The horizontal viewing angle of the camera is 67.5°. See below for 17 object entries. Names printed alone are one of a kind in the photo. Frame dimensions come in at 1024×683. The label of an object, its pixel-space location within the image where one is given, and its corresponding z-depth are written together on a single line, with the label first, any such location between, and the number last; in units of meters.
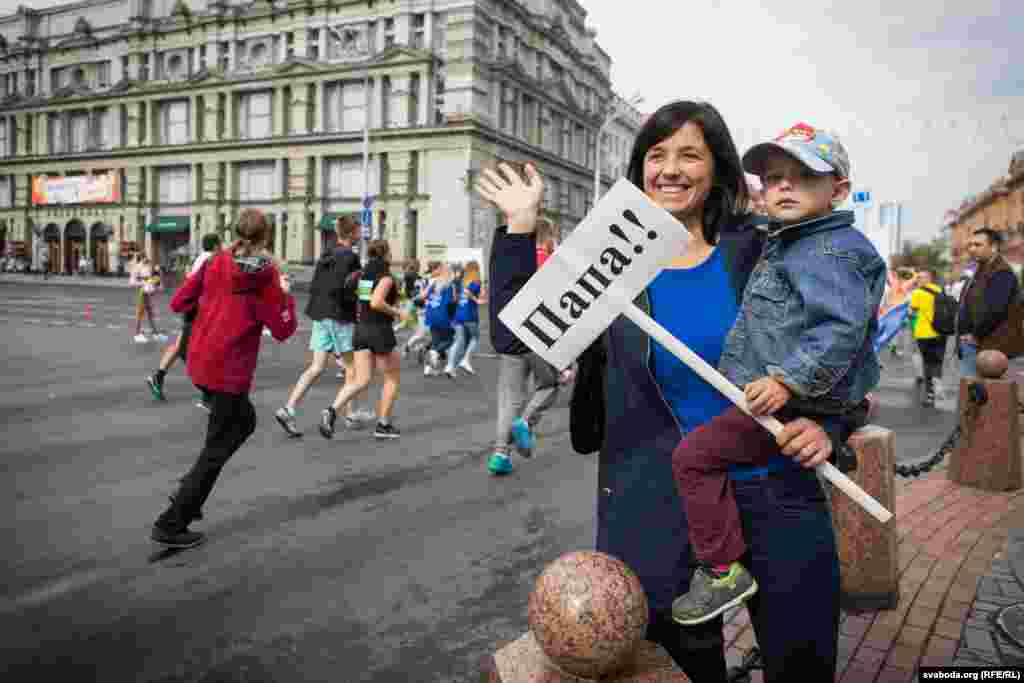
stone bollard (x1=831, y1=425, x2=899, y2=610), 3.85
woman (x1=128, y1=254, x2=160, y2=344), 15.60
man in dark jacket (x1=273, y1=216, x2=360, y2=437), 8.30
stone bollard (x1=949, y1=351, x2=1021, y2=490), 6.19
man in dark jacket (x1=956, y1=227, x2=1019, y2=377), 7.03
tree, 86.78
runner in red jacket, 4.64
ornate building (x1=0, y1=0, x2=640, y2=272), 42.06
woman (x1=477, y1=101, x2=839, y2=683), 1.84
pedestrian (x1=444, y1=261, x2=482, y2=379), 13.08
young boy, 1.77
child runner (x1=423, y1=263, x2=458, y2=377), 12.94
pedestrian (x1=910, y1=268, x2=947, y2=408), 11.36
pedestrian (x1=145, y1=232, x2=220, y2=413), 9.23
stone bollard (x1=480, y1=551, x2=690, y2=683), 1.53
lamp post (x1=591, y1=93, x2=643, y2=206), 64.31
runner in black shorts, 7.89
